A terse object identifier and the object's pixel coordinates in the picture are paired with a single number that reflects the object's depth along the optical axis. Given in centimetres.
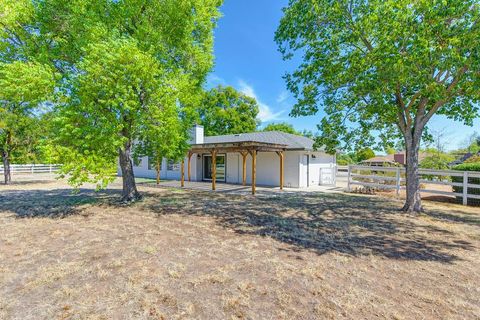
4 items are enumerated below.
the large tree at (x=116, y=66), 717
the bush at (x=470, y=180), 961
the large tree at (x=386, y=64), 619
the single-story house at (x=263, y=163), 1413
